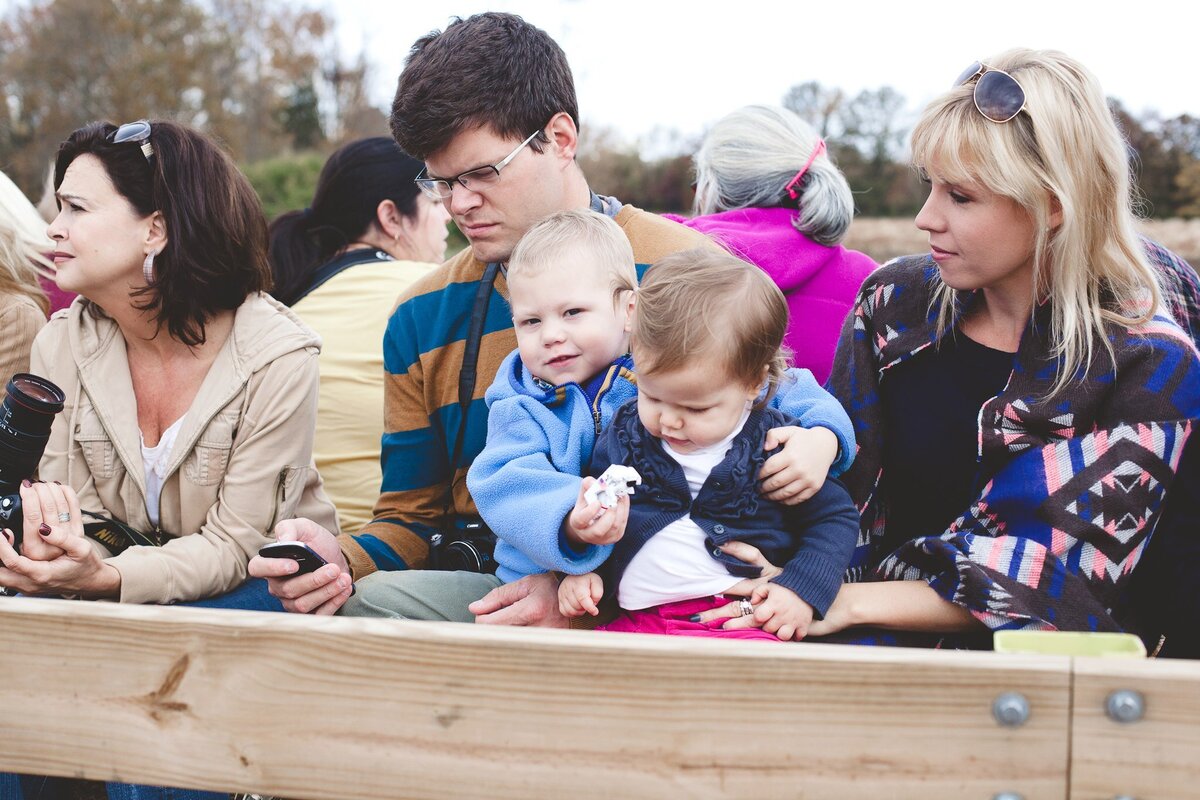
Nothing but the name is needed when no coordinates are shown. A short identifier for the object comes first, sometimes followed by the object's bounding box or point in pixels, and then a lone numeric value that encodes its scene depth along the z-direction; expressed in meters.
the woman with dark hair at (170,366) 2.90
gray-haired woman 3.59
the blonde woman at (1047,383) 2.15
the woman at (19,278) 3.47
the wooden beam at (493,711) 1.45
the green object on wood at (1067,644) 1.49
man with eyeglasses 2.79
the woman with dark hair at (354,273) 4.00
